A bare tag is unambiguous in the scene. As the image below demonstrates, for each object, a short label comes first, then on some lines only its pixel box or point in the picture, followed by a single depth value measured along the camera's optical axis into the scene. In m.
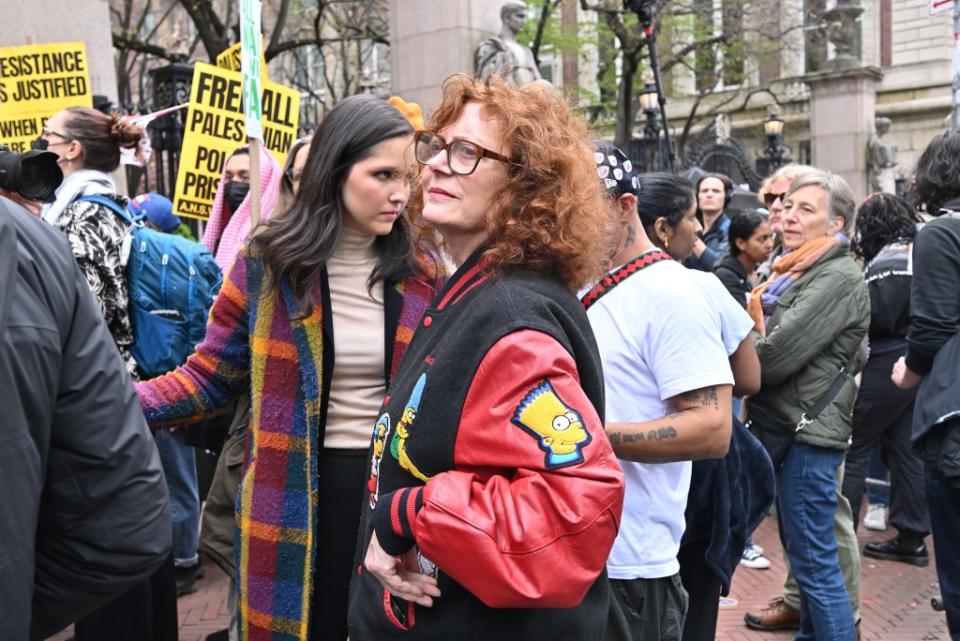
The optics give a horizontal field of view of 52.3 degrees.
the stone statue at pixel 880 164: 19.84
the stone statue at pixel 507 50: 9.70
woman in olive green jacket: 4.18
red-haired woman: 1.66
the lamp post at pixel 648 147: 16.00
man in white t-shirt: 2.68
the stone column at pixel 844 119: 20.09
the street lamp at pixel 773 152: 20.50
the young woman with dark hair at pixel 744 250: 6.21
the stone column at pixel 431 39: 10.02
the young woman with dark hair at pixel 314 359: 2.68
